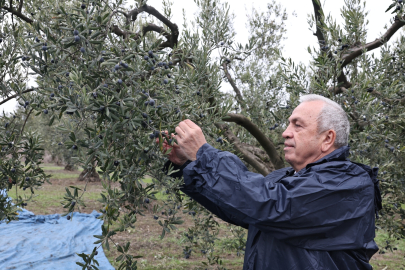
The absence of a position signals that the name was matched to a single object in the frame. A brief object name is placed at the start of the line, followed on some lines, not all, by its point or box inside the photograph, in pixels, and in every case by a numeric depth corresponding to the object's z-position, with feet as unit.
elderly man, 5.41
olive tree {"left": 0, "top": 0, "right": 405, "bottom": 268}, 6.25
